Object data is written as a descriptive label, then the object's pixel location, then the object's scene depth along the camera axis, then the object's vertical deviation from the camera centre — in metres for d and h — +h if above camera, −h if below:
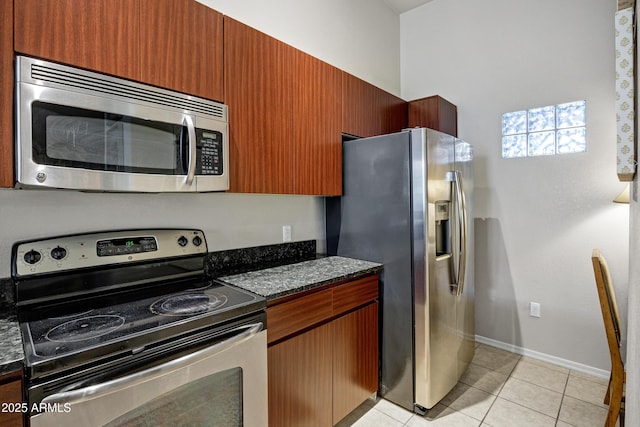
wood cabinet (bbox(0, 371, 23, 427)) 0.80 -0.47
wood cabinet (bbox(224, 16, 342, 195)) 1.61 +0.54
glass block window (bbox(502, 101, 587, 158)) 2.45 +0.62
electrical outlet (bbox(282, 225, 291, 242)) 2.27 -0.17
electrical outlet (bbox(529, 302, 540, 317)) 2.66 -0.87
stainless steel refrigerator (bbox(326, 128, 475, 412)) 1.93 -0.24
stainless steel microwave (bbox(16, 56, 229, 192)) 1.03 +0.30
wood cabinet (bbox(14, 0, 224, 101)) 1.06 +0.67
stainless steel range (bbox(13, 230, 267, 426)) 0.90 -0.40
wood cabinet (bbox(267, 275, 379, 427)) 1.49 -0.78
